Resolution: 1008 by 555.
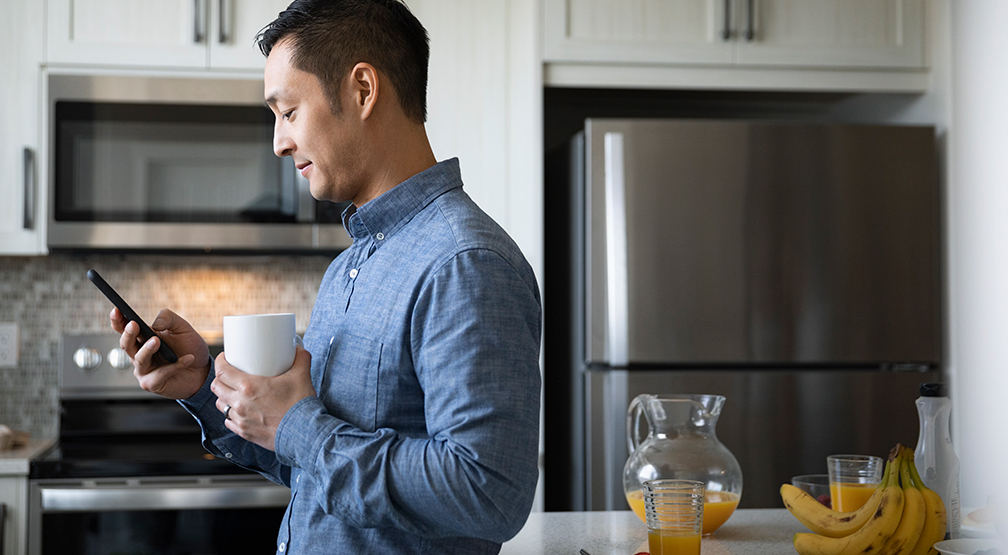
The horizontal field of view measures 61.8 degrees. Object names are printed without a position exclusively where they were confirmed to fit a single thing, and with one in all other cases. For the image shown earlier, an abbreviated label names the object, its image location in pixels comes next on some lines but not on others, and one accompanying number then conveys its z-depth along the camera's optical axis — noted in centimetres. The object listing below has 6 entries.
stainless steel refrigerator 201
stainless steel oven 193
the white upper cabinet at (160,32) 213
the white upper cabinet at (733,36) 213
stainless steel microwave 211
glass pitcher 122
